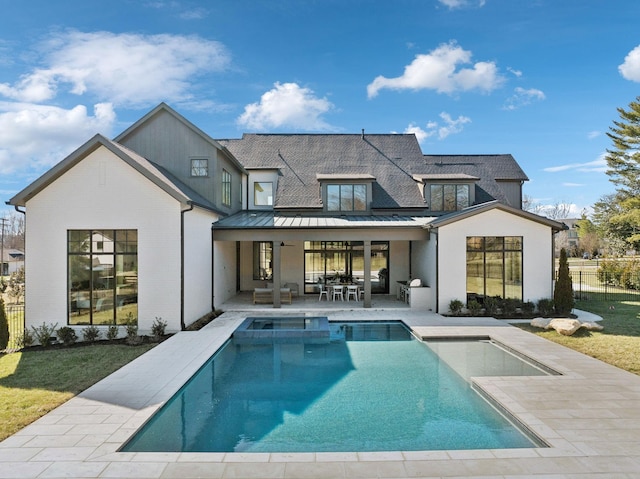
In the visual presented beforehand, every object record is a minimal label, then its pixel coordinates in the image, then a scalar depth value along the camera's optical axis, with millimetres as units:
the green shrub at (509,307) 14398
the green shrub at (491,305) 14500
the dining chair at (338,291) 17531
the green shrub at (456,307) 14361
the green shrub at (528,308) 14648
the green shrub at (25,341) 10845
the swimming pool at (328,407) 5539
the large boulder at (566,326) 11391
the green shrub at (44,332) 10797
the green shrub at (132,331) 10851
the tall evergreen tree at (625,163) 34188
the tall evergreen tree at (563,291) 14219
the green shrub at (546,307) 14500
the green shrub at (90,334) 11234
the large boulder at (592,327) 11805
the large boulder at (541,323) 12367
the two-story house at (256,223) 11805
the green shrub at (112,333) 11289
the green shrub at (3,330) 10337
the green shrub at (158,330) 11362
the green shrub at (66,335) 10945
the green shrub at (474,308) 14383
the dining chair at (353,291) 17625
